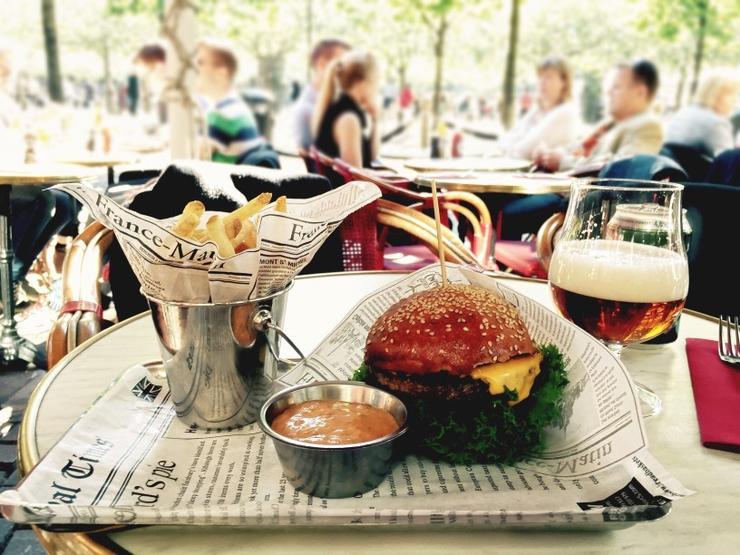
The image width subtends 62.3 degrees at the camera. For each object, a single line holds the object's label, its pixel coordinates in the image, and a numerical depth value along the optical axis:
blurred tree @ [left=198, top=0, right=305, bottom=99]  13.62
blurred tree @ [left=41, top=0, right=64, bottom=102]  11.27
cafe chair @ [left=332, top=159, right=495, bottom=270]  3.29
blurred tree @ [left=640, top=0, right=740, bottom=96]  12.62
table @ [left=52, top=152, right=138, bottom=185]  5.06
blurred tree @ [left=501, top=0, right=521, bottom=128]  10.89
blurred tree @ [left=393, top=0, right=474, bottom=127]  11.65
